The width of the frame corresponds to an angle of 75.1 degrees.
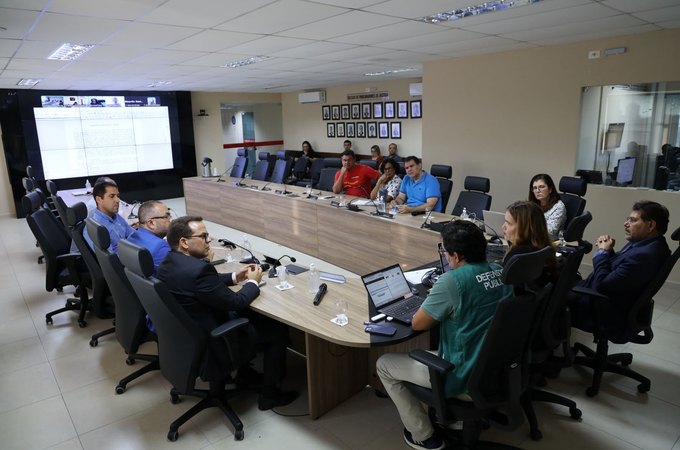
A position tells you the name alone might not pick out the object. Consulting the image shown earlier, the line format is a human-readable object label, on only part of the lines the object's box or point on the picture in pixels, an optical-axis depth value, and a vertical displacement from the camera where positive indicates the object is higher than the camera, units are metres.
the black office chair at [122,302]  2.68 -0.98
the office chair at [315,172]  8.69 -0.67
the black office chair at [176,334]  2.19 -0.98
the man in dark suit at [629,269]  2.60 -0.82
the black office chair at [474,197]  4.71 -0.67
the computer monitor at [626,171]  5.03 -0.44
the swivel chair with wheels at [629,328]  2.57 -1.18
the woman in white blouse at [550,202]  3.91 -0.61
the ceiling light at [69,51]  4.40 +0.95
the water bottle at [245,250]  3.49 -0.88
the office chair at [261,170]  8.38 -0.58
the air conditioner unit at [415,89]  8.50 +0.89
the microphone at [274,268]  3.04 -0.90
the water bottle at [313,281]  2.76 -0.88
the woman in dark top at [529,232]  2.39 -0.53
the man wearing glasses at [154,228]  2.92 -0.61
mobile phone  2.15 -0.93
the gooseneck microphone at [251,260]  3.20 -0.90
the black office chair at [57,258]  3.81 -0.98
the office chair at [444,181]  5.30 -0.54
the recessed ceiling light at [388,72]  7.40 +1.10
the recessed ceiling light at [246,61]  5.53 +1.01
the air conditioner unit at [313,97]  10.75 +1.00
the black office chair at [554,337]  2.30 -1.12
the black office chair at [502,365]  1.79 -0.96
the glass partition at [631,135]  4.73 -0.04
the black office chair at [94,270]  3.30 -0.94
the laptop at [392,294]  2.36 -0.87
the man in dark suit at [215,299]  2.31 -0.87
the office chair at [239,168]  8.66 -0.55
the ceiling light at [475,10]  3.33 +0.97
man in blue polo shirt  4.96 -0.61
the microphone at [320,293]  2.57 -0.92
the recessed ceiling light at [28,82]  7.13 +1.03
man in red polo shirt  6.31 -0.58
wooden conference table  2.42 -1.05
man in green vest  1.91 -0.73
